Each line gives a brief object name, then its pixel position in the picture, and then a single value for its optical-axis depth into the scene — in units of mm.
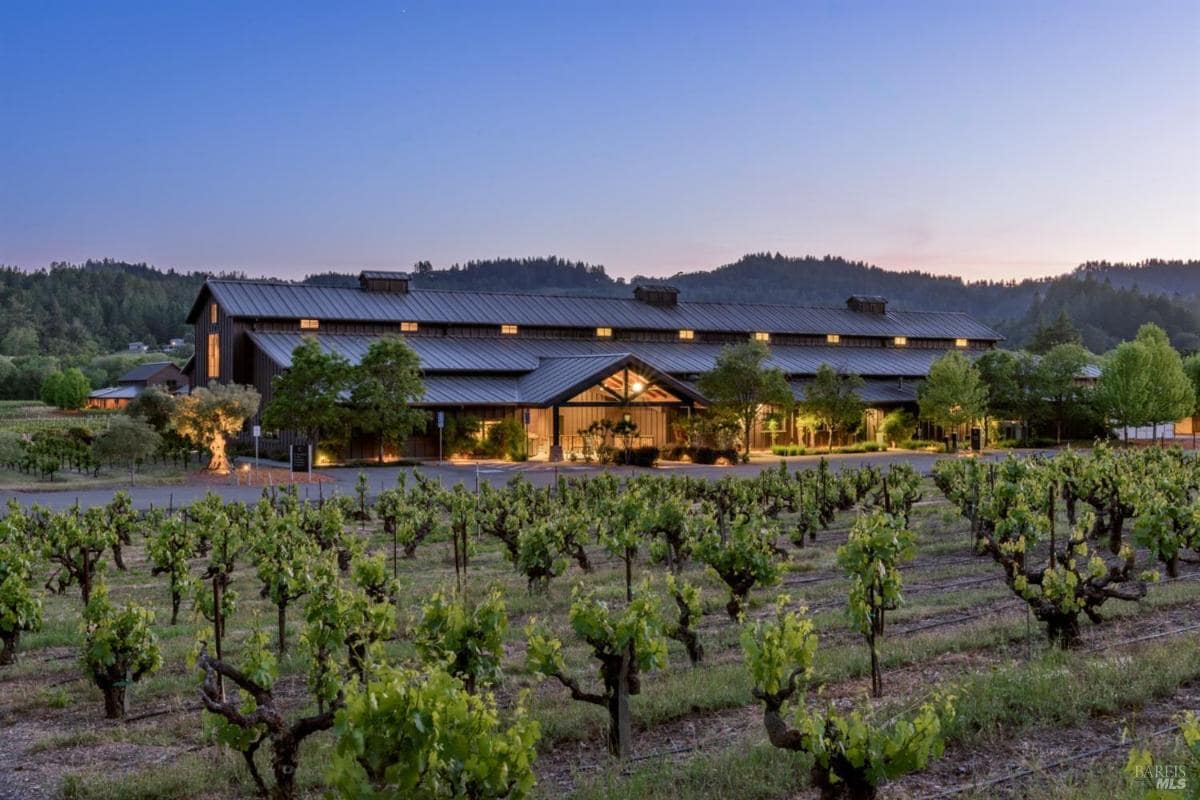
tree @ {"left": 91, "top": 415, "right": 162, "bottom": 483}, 42156
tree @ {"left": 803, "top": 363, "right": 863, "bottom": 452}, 55562
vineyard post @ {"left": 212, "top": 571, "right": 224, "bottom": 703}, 11156
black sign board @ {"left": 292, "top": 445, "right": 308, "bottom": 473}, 44000
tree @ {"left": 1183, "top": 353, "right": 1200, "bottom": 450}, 65250
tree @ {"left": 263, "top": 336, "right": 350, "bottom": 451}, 42344
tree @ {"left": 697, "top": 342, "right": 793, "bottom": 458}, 50875
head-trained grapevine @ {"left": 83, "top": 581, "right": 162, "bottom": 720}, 10742
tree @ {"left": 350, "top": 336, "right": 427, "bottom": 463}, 43500
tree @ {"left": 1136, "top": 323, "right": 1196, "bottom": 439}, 57875
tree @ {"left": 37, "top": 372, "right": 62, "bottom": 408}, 93594
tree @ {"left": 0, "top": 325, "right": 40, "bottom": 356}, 139250
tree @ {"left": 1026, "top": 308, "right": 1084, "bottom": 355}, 106181
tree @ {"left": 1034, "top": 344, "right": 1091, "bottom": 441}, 59531
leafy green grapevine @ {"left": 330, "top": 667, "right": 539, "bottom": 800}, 6227
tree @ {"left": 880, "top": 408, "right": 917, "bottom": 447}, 60062
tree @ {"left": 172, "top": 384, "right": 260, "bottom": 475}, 41062
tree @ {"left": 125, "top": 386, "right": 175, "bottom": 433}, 49875
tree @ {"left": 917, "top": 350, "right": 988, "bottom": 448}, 55875
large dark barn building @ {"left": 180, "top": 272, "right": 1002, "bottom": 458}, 51281
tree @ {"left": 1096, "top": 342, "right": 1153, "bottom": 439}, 57469
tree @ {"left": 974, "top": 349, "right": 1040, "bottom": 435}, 59375
